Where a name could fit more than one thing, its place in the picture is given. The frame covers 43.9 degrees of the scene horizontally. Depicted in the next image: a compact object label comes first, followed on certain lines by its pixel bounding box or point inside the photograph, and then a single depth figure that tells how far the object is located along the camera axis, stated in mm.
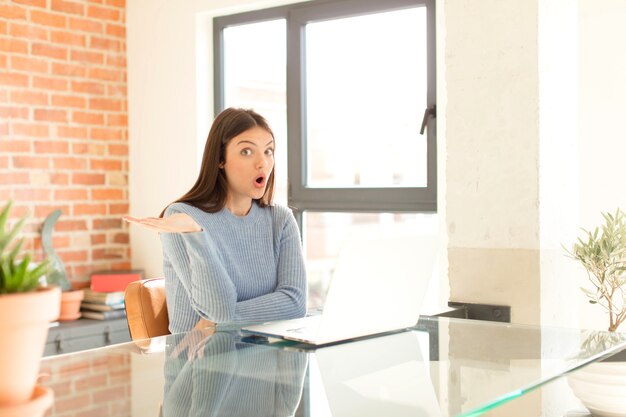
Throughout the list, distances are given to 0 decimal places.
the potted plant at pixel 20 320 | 792
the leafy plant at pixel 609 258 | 2164
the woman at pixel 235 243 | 2297
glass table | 1078
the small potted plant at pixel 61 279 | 3641
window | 3318
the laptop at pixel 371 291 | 1529
